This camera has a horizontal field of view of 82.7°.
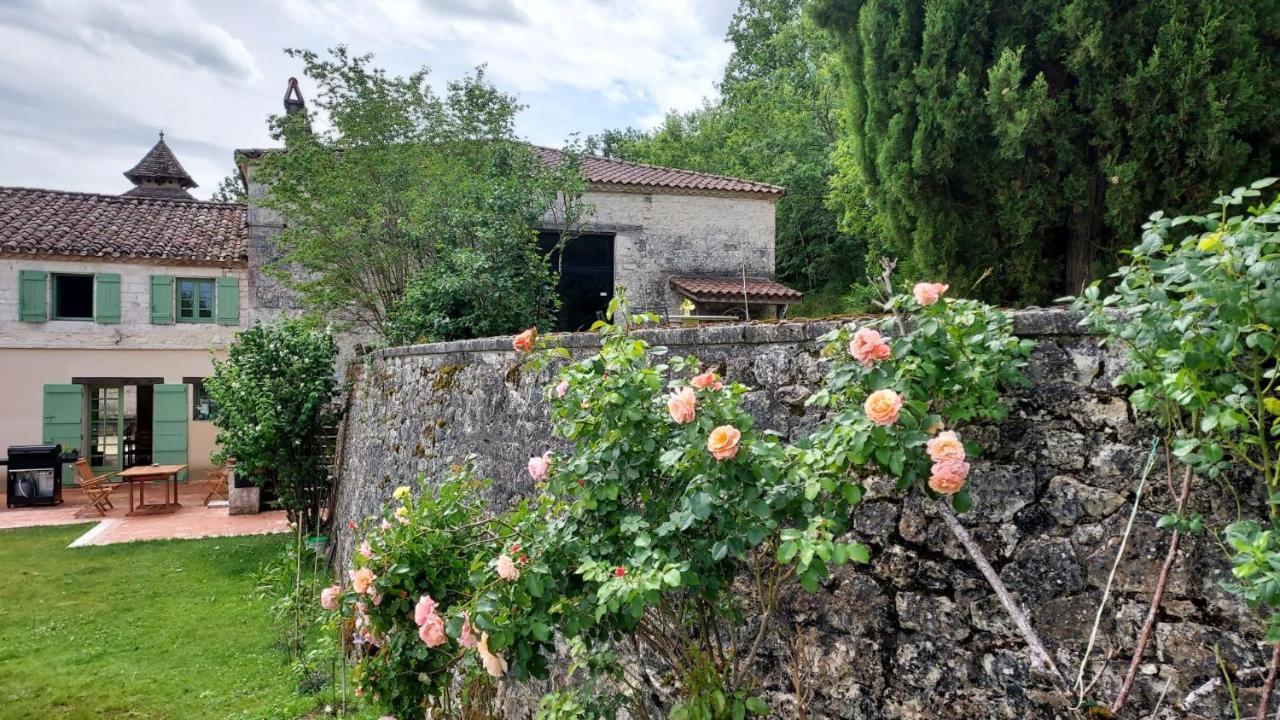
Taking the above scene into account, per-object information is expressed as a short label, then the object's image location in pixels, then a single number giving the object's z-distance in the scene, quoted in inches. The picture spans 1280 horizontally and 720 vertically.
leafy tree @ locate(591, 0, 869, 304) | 780.6
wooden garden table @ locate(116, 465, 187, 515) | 493.4
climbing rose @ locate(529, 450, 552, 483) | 122.1
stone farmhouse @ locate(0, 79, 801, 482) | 511.2
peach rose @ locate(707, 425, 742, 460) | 91.5
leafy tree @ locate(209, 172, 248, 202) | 1480.1
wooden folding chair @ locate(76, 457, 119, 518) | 490.6
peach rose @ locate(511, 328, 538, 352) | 135.2
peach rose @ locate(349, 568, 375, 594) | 137.8
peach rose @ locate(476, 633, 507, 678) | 108.7
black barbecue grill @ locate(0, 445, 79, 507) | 516.4
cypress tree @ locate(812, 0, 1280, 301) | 218.5
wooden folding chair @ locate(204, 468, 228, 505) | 547.5
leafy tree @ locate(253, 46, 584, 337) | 354.3
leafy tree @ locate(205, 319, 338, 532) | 351.3
